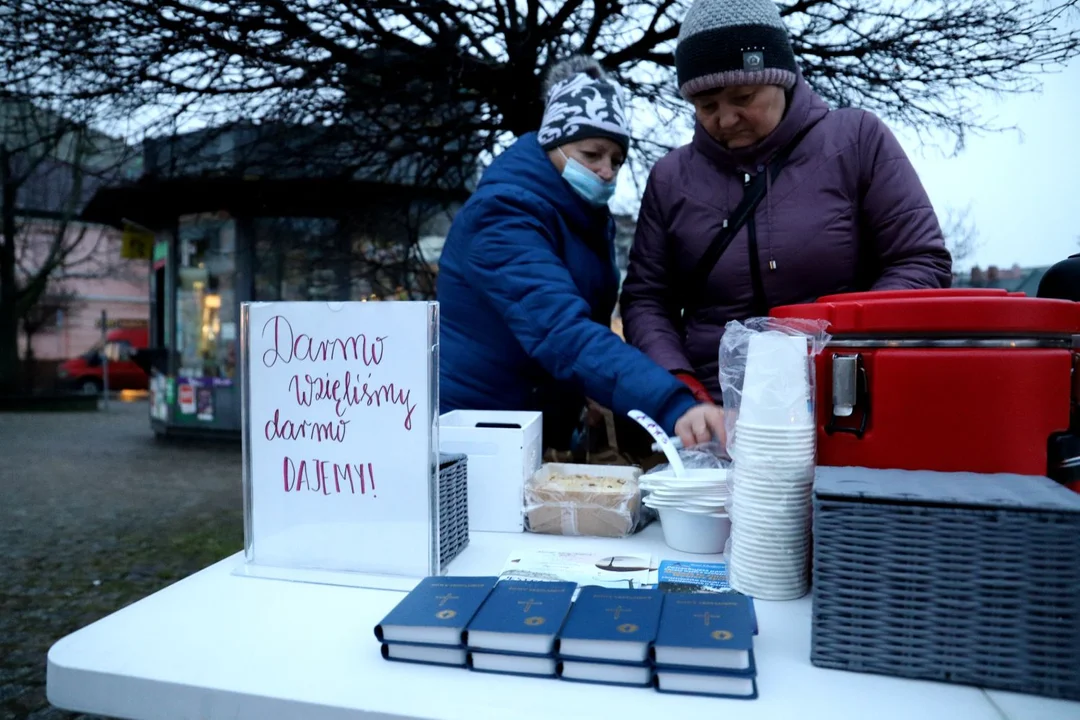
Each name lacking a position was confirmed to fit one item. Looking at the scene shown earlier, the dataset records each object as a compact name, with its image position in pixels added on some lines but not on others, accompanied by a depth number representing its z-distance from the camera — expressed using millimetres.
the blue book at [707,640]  679
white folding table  671
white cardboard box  1238
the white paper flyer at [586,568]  969
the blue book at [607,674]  708
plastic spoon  1168
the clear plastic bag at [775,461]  882
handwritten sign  995
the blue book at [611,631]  705
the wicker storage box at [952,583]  681
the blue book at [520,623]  726
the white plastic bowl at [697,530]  1112
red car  19688
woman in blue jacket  1352
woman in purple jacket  1442
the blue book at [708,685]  688
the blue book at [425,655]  752
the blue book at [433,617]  752
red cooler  858
